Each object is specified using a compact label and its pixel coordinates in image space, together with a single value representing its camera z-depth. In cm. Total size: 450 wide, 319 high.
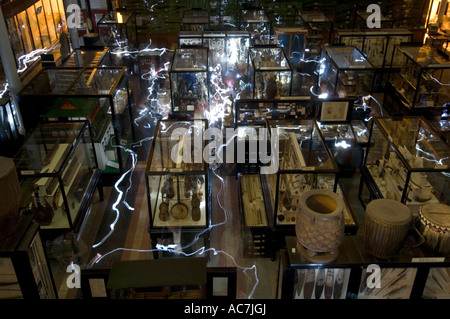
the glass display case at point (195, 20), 1217
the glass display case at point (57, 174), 545
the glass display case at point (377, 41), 1076
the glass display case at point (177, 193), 528
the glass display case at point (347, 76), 883
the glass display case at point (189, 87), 846
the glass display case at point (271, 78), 838
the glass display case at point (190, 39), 1045
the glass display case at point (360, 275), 317
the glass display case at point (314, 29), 1170
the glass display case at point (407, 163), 573
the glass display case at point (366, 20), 1249
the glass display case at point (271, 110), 736
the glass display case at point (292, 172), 537
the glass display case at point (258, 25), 1181
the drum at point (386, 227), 305
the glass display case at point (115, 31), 1184
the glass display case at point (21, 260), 332
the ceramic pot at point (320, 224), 308
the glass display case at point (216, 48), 1046
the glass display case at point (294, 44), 1113
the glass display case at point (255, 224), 571
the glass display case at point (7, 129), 691
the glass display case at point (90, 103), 703
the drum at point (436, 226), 311
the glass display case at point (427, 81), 866
